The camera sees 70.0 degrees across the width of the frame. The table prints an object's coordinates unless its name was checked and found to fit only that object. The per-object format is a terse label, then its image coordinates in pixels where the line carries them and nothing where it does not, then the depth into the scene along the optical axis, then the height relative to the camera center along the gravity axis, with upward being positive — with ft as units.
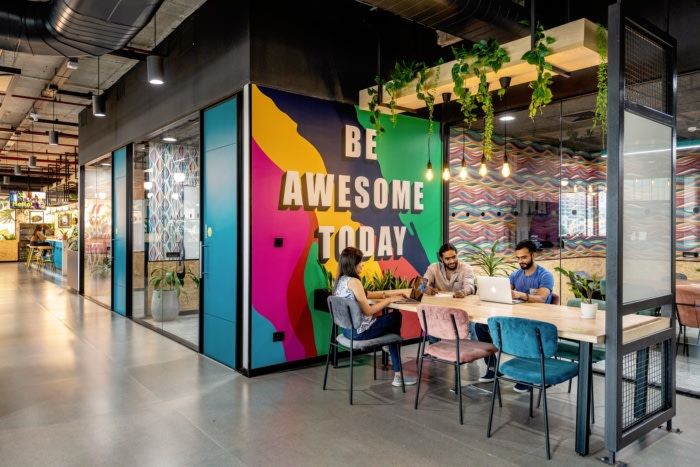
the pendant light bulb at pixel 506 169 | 18.74 +2.31
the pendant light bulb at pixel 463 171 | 18.72 +2.23
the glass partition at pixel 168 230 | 21.26 -0.01
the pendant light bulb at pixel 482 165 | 17.51 +2.31
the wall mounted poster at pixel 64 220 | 71.87 +1.43
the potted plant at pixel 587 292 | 12.46 -1.60
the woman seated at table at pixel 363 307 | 14.70 -2.26
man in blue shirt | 15.80 -1.75
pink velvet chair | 12.76 -2.78
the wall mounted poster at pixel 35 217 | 82.99 +2.04
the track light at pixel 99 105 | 25.29 +6.37
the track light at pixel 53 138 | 31.60 +5.83
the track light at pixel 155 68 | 19.25 +6.24
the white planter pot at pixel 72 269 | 37.73 -3.02
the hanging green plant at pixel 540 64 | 13.66 +4.66
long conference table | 10.81 -2.20
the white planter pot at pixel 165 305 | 23.45 -3.61
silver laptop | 14.90 -1.79
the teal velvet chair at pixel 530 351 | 10.87 -2.72
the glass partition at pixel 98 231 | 30.68 -0.08
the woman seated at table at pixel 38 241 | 62.54 -1.42
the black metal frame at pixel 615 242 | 10.53 -0.24
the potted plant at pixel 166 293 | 23.32 -3.01
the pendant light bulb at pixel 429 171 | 19.29 +2.29
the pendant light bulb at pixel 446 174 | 20.53 +2.36
